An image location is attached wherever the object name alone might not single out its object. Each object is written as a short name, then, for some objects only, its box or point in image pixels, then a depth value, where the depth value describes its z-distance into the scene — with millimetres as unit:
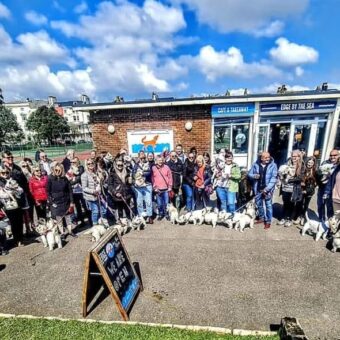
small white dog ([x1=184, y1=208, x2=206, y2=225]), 6086
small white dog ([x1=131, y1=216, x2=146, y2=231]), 5929
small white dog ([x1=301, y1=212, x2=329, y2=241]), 4969
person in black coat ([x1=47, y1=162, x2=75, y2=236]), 5043
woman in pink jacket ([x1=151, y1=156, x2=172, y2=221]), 6039
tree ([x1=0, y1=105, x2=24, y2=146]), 33719
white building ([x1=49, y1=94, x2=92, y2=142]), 53819
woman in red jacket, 5391
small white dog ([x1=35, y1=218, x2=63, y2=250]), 5078
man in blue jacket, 5453
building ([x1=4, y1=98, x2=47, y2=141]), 60875
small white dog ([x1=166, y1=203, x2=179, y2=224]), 6207
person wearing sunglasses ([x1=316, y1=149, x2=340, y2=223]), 5090
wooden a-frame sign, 3018
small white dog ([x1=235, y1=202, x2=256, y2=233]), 5633
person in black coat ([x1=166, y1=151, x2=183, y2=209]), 6453
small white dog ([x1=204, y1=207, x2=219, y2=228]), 5940
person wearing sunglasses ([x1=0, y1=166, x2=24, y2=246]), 4824
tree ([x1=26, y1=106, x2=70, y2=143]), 42625
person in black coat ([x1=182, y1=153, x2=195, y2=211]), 6180
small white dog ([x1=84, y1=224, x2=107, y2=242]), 5187
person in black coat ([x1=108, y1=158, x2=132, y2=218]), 5629
